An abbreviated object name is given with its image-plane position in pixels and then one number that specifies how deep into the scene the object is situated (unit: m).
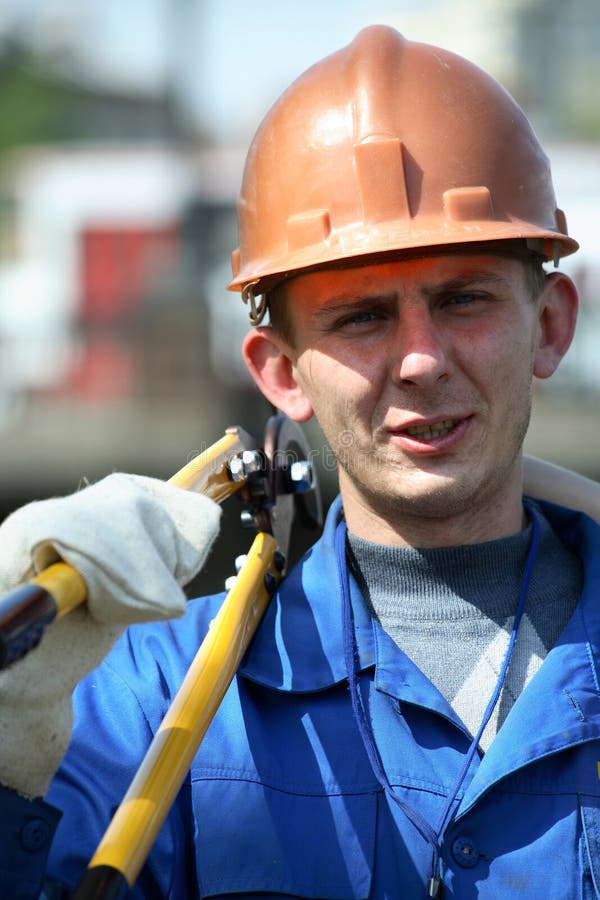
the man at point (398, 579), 4.12
